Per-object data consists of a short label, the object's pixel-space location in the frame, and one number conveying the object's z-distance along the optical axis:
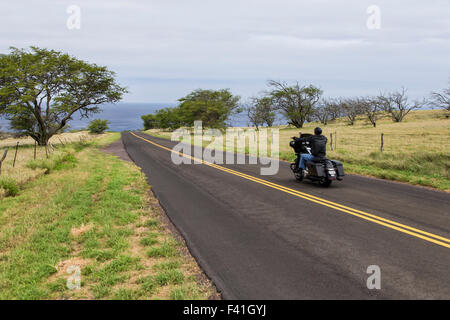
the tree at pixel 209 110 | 54.09
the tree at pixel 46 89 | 27.00
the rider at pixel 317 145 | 9.98
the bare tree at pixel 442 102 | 49.81
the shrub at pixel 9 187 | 11.08
